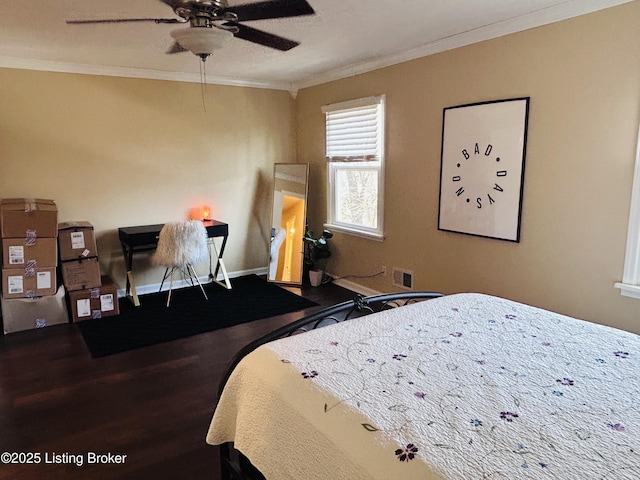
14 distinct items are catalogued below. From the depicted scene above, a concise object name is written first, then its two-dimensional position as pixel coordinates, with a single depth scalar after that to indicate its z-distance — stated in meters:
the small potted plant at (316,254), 4.86
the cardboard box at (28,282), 3.57
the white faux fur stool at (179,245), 4.01
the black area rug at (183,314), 3.49
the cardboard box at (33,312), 3.59
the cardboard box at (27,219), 3.51
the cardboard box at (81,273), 3.85
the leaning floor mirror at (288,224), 4.96
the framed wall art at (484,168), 2.97
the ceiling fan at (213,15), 1.97
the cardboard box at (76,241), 3.86
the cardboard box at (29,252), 3.55
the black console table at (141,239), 4.19
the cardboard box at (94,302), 3.84
